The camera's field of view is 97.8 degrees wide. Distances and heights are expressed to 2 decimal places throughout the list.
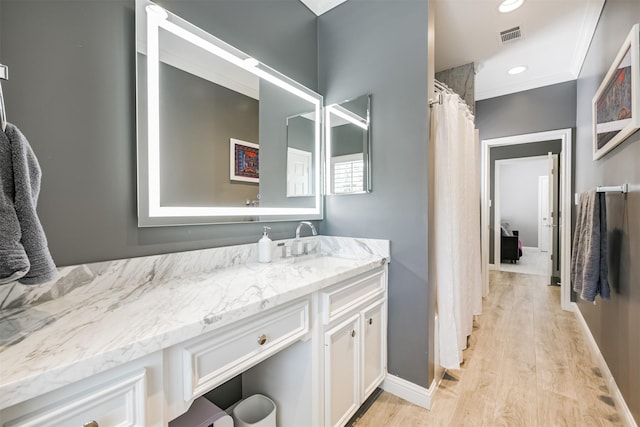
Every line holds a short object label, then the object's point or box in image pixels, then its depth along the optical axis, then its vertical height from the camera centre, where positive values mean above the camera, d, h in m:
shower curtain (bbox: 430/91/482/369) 1.71 -0.12
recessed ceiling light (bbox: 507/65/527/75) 2.98 +1.52
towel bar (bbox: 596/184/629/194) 1.41 +0.11
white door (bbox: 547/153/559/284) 4.06 -0.03
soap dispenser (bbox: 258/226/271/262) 1.58 -0.22
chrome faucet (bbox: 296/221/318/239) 1.80 -0.11
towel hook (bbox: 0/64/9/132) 0.60 +0.23
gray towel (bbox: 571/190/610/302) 1.60 -0.26
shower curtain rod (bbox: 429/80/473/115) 1.67 +0.78
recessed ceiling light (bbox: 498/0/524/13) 1.95 +1.46
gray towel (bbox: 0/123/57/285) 0.59 -0.02
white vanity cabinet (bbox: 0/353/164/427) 0.54 -0.41
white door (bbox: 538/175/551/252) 6.58 -0.05
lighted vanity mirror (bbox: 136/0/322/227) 1.17 +0.42
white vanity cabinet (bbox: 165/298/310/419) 0.77 -0.45
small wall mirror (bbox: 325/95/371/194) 1.85 +0.44
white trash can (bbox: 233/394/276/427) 1.33 -0.96
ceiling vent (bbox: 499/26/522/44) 2.28 +1.46
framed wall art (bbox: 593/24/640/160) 1.26 +0.60
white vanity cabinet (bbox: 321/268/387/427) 1.27 -0.68
